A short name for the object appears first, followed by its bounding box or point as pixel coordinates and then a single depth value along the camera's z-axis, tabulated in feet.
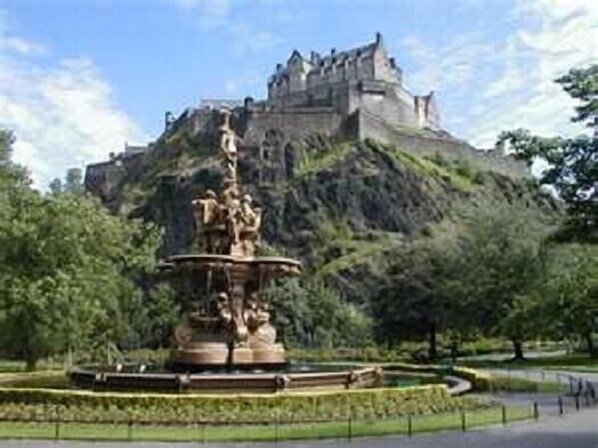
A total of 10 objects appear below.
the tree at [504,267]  192.34
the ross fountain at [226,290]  99.25
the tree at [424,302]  201.77
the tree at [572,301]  145.89
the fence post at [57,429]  63.31
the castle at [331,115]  392.68
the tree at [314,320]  257.34
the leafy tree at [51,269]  139.33
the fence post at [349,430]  63.57
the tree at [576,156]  64.96
